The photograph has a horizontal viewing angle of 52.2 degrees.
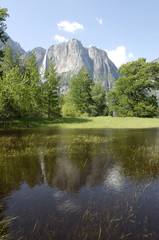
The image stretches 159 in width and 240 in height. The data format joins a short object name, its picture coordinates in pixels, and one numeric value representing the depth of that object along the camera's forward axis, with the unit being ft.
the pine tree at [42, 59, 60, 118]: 141.90
